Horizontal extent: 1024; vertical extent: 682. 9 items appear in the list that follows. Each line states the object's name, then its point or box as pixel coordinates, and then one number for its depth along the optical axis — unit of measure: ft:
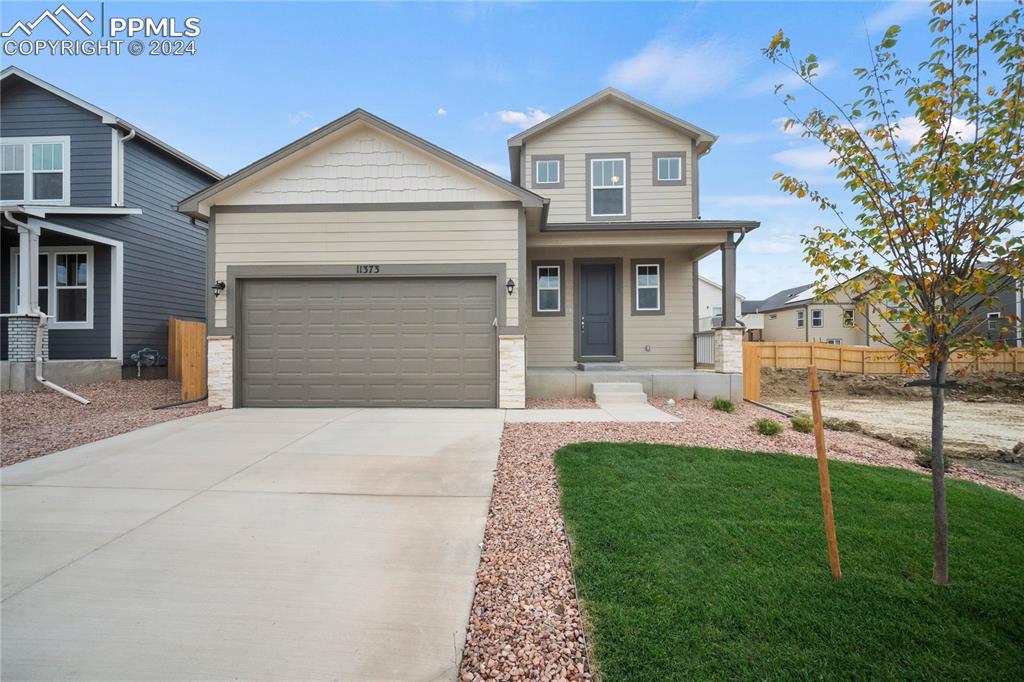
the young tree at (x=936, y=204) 7.20
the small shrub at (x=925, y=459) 16.19
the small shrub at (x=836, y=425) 21.94
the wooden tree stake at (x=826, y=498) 7.81
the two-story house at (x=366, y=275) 26.04
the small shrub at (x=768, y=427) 18.74
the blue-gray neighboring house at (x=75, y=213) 33.78
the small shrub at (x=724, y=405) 25.47
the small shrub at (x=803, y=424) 19.66
